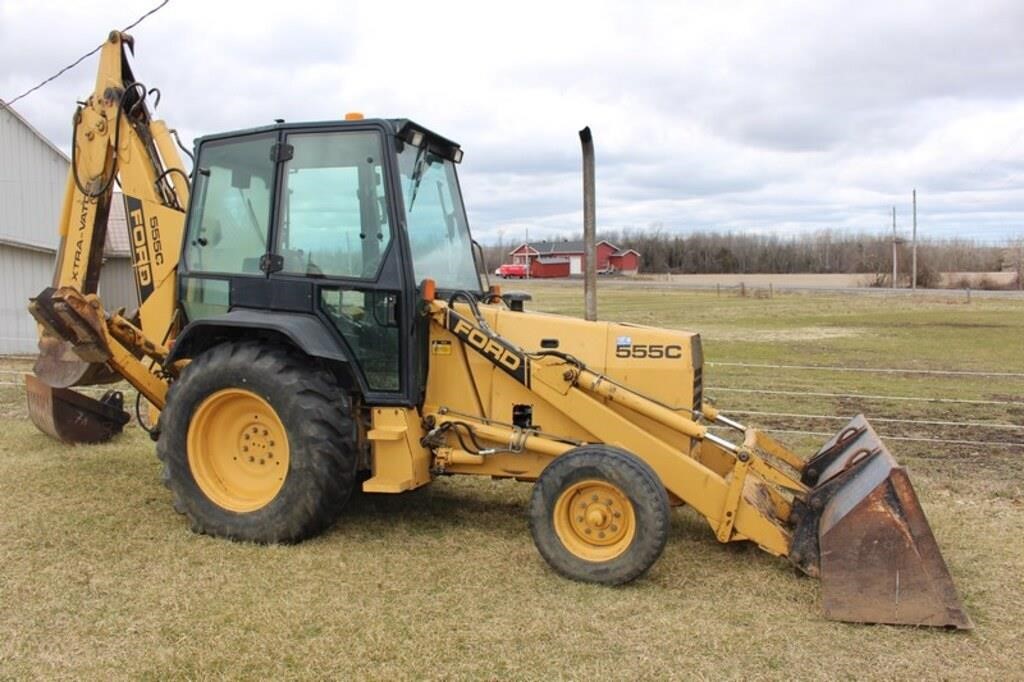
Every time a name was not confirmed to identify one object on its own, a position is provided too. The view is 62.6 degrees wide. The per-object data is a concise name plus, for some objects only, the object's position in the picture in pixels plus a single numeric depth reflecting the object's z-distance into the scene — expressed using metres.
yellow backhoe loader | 4.81
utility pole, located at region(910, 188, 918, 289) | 54.19
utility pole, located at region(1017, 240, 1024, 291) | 56.50
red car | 74.50
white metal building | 17.17
